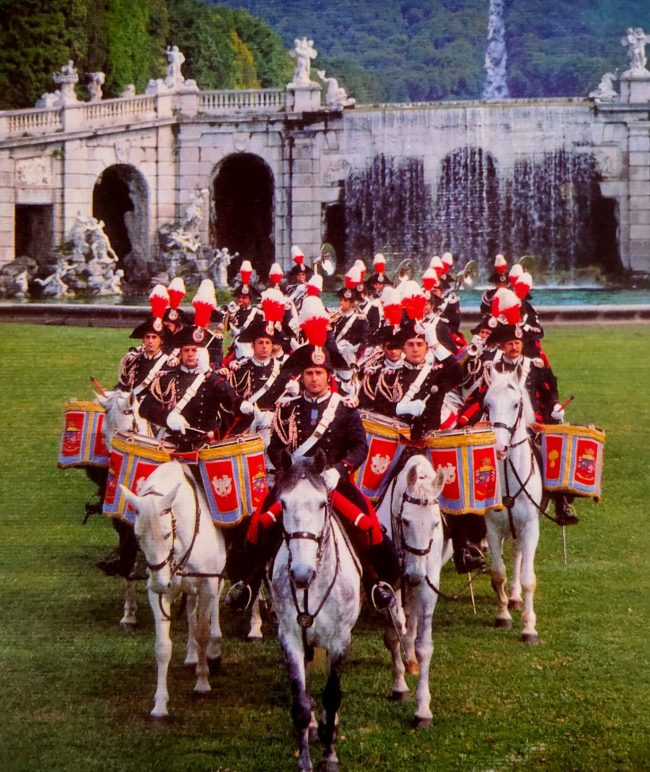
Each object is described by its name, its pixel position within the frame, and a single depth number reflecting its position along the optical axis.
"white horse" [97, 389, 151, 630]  11.68
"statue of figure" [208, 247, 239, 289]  40.62
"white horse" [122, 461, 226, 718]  9.04
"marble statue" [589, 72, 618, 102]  42.34
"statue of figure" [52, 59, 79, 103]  40.72
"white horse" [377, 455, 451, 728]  9.16
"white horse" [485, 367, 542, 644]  10.92
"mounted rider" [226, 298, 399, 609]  8.91
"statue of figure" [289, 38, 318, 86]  42.09
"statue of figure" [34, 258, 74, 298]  37.47
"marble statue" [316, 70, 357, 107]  43.44
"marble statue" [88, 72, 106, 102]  42.53
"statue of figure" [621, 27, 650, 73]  40.72
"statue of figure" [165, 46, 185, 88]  43.62
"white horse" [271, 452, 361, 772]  7.97
